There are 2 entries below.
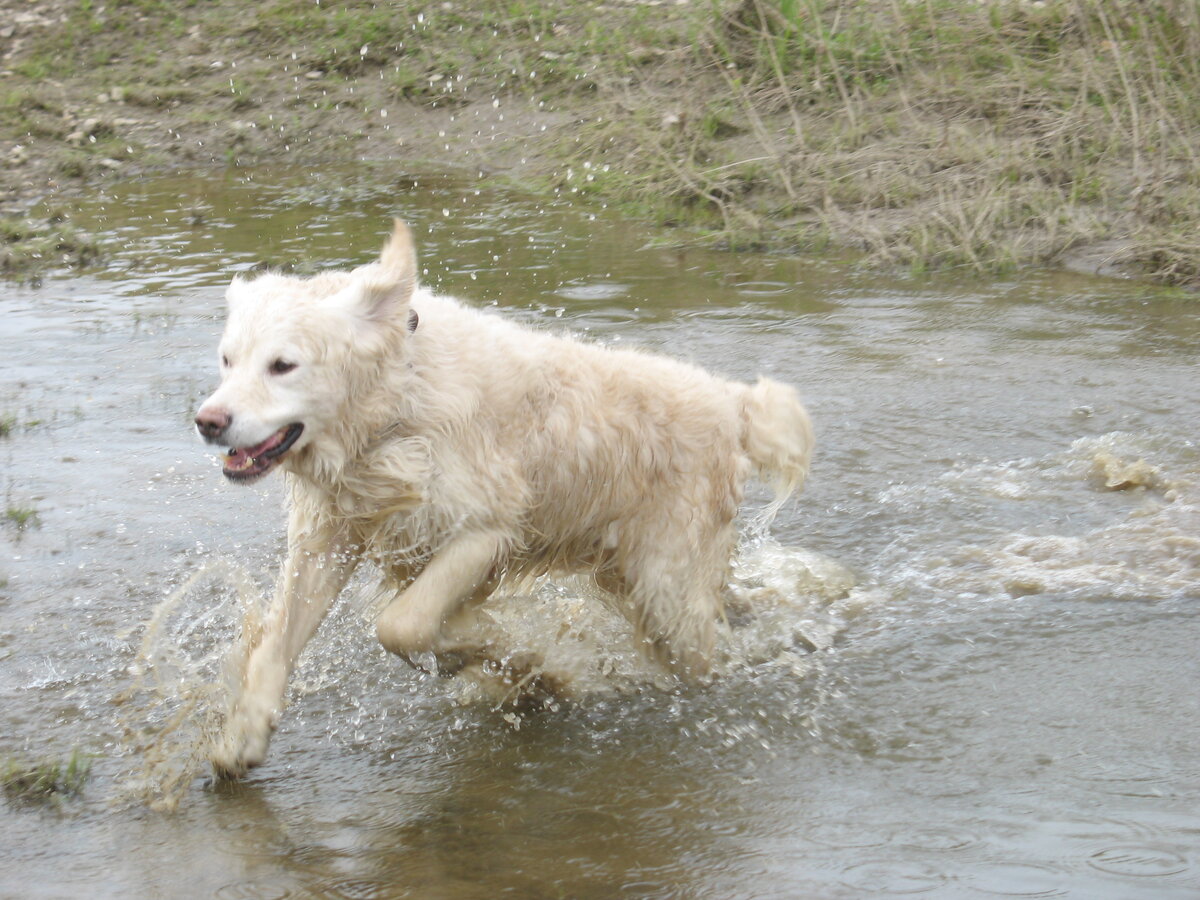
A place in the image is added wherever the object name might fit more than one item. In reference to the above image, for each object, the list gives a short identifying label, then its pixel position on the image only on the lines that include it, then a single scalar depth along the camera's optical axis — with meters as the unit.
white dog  8.63
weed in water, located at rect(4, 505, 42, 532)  12.55
